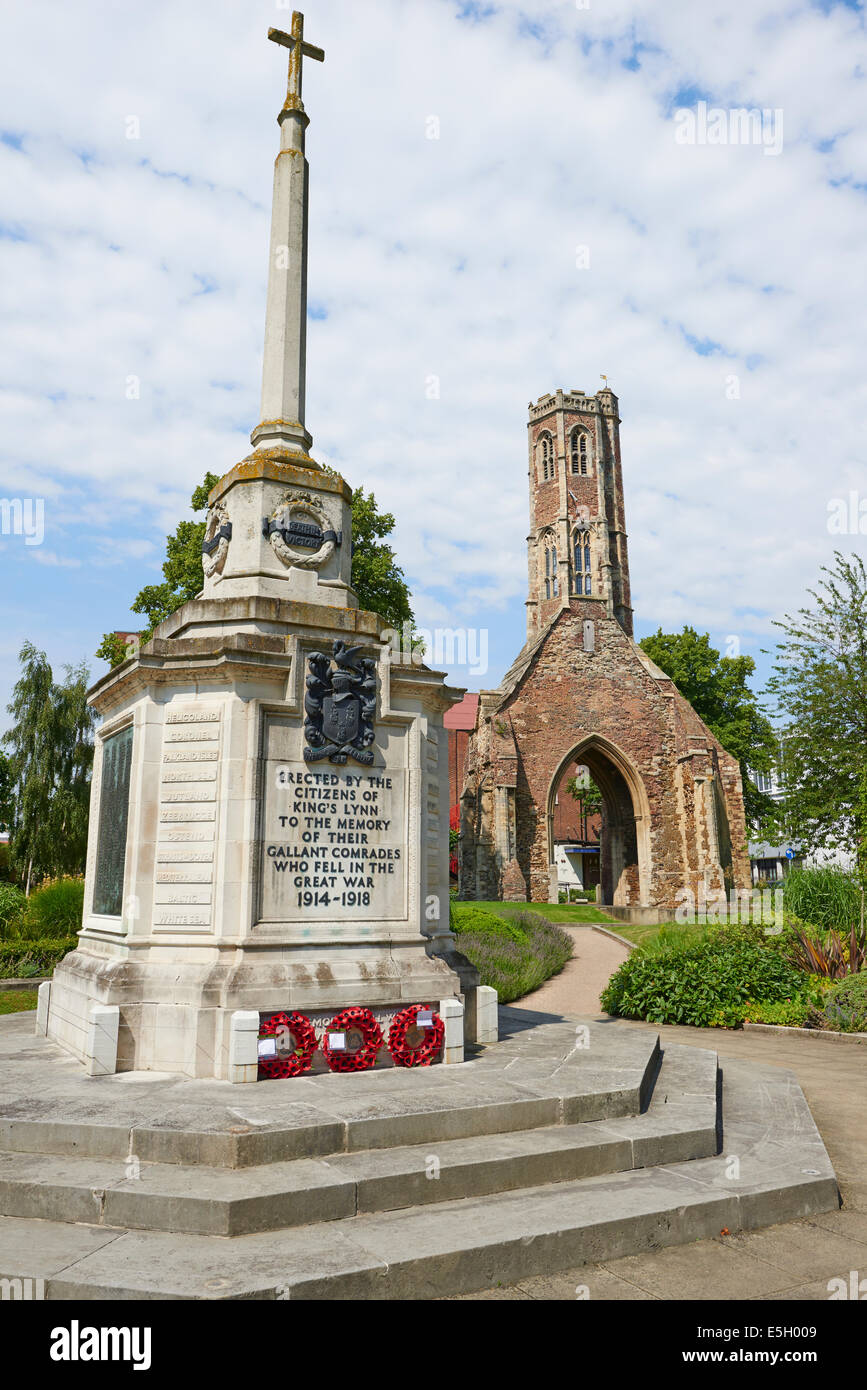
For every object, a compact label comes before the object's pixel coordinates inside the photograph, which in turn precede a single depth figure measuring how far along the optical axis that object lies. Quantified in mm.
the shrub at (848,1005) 11914
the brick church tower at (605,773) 33844
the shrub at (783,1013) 12367
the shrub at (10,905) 16769
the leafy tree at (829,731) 22438
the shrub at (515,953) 14981
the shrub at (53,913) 16562
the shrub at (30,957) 14789
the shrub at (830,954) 14250
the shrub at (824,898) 17375
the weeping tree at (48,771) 29062
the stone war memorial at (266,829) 6711
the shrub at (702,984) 12828
